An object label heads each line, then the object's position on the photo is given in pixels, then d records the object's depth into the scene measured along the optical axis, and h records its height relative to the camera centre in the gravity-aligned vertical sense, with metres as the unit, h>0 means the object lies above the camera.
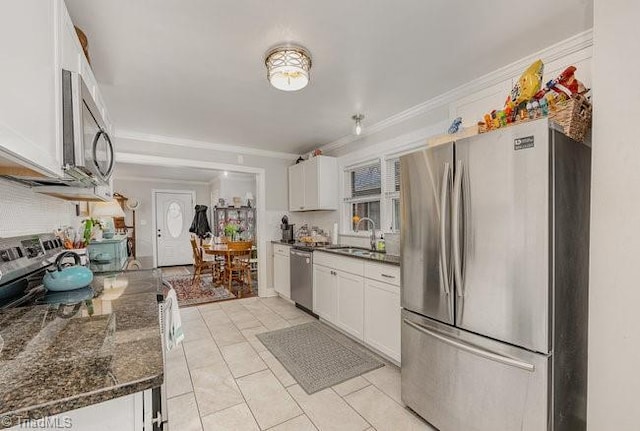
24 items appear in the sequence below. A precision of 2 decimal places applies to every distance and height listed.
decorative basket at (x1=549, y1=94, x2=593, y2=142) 1.39 +0.48
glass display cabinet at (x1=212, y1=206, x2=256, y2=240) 7.20 -0.18
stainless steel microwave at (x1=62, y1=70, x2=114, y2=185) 1.11 +0.35
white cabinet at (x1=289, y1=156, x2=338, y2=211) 4.02 +0.43
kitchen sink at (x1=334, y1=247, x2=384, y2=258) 2.82 -0.45
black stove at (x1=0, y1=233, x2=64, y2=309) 1.21 -0.27
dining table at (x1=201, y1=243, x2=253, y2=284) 5.02 -0.70
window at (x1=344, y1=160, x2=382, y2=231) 3.57 +0.26
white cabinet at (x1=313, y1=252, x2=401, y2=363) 2.37 -0.85
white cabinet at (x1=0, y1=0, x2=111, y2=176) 0.74 +0.42
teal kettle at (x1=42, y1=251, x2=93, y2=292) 1.36 -0.32
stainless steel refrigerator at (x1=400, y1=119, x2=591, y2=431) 1.29 -0.35
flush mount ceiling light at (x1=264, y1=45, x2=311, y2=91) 1.90 +1.02
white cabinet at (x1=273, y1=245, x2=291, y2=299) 4.18 -0.90
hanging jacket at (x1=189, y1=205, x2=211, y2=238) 6.50 -0.25
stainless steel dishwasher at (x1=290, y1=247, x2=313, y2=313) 3.61 -0.87
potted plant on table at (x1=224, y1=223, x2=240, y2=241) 6.41 -0.42
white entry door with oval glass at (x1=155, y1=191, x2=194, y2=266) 7.59 -0.37
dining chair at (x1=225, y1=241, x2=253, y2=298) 4.98 -0.95
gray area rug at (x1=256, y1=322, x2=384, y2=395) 2.24 -1.32
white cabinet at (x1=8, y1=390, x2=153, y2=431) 0.61 -0.48
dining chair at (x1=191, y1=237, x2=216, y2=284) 5.41 -1.00
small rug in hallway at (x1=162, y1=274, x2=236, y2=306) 4.38 -1.36
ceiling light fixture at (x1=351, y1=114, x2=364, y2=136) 3.10 +1.07
